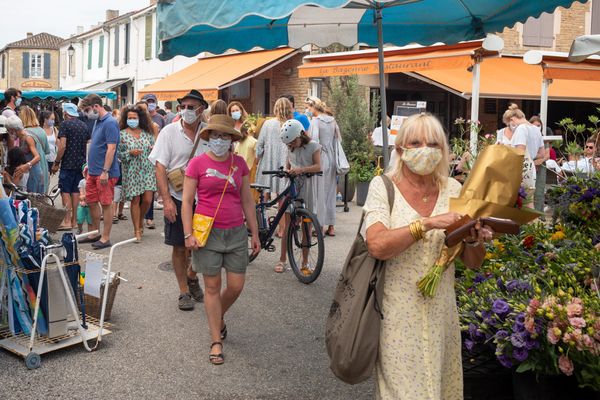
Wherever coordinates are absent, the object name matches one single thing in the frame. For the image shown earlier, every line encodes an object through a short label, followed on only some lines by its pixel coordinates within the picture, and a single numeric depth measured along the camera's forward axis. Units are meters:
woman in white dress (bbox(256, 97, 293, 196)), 8.91
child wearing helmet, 7.32
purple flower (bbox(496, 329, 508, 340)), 3.41
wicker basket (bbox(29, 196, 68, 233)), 8.20
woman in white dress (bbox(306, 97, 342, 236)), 9.50
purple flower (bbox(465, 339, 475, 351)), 3.67
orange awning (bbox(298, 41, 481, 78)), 10.76
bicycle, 7.11
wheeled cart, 4.78
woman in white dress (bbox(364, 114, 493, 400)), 3.01
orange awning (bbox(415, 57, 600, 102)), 16.23
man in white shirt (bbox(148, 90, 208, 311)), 5.95
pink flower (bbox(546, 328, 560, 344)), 3.12
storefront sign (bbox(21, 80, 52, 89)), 63.00
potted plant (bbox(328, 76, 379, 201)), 14.65
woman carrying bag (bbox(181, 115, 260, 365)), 4.92
